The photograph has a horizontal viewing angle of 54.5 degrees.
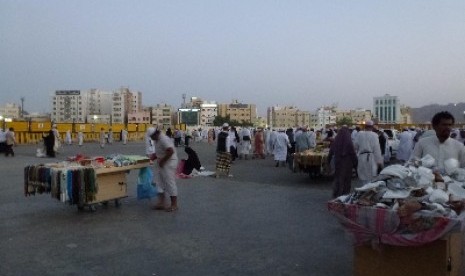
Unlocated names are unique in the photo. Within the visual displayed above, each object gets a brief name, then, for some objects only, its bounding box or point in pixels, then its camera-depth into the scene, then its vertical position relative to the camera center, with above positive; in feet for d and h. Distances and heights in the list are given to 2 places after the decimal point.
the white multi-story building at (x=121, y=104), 508.53 +17.72
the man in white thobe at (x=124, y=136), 143.95 -5.20
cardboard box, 12.64 -4.08
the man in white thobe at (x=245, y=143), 79.93 -4.17
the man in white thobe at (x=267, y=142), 81.46 -3.99
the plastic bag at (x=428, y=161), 15.10 -1.38
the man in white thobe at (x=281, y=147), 64.39 -3.92
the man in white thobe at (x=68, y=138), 133.94 -5.46
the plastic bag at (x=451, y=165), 15.24 -1.54
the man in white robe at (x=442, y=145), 15.84 -0.88
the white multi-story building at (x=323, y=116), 501.80 +4.70
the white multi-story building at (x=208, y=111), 462.19 +9.46
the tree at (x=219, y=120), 372.27 -0.16
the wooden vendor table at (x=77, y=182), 26.84 -3.89
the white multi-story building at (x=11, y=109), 517.96 +11.94
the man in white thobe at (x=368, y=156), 30.89 -2.47
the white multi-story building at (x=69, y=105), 501.56 +16.30
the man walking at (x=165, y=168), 29.37 -3.21
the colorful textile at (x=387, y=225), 12.17 -2.98
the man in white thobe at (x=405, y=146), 66.33 -3.79
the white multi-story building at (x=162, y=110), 491.80 +11.09
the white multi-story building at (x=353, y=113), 515.38 +8.46
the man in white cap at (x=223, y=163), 49.86 -4.78
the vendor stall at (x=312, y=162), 43.83 -4.18
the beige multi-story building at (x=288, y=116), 560.20 +4.88
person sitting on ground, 49.39 -4.76
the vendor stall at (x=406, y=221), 12.42 -2.85
